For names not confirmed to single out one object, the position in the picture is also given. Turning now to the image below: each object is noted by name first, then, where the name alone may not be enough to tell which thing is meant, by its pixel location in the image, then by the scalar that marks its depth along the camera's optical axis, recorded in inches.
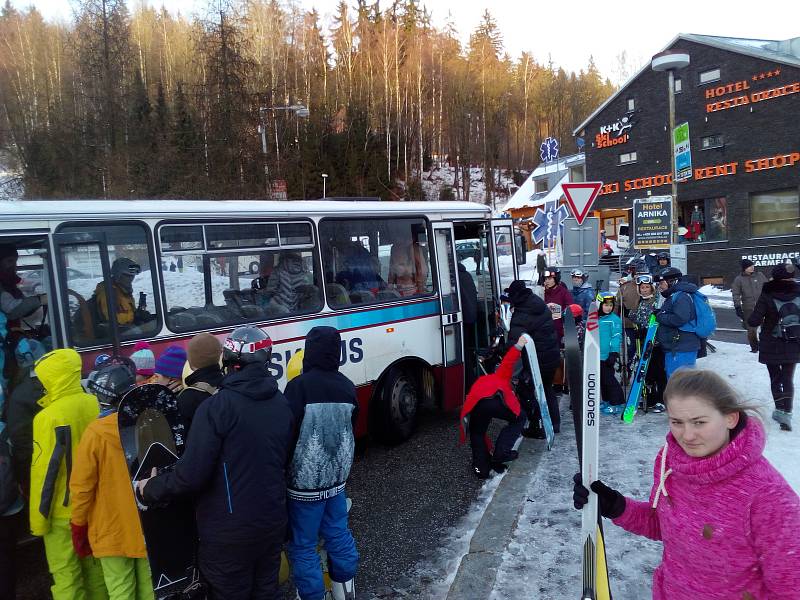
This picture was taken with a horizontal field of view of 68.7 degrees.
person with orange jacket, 119.2
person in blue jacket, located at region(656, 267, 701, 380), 264.1
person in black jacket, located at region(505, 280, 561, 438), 250.8
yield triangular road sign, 341.4
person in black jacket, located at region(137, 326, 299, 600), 109.4
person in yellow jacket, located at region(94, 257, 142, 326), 191.2
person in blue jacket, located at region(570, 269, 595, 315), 377.7
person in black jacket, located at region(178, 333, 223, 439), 139.7
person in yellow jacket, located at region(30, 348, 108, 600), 128.0
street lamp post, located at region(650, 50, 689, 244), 552.4
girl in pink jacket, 73.3
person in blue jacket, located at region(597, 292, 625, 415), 285.9
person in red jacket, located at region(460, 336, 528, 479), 211.6
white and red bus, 182.5
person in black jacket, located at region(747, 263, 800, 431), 241.9
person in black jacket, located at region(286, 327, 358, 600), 129.8
